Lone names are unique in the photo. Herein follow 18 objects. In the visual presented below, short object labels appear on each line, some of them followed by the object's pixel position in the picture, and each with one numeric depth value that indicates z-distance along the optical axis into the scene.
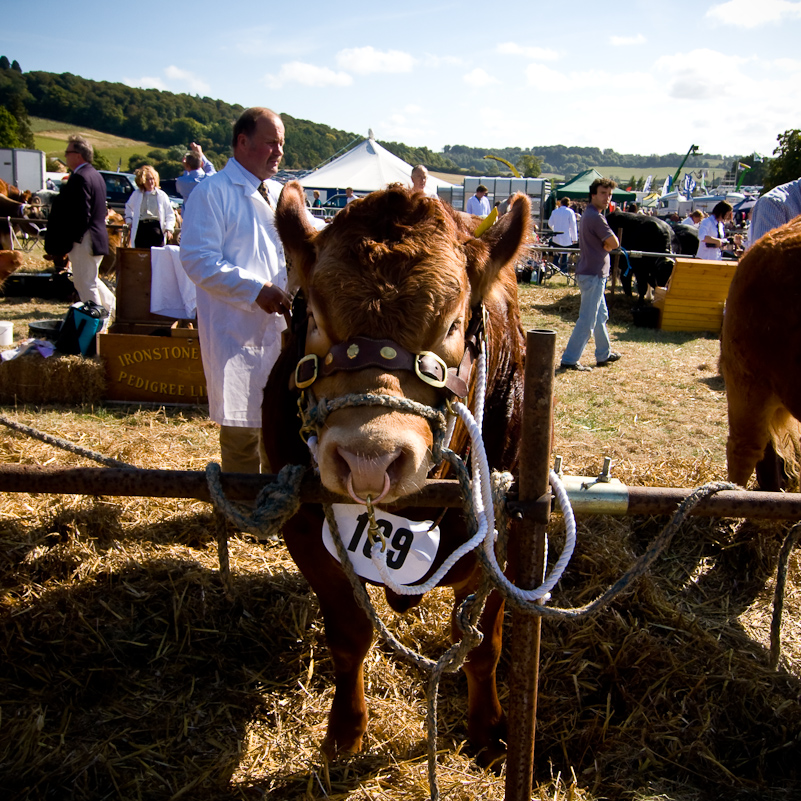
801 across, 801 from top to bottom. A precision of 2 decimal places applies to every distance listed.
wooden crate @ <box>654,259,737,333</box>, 10.38
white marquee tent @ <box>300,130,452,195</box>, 21.31
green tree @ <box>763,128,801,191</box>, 29.70
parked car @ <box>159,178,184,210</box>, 32.37
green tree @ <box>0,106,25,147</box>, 39.38
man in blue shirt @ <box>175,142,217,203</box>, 9.96
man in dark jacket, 7.34
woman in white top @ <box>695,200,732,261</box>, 12.69
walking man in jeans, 7.75
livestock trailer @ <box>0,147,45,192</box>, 30.34
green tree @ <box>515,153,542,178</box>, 86.86
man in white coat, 3.42
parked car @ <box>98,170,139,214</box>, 26.25
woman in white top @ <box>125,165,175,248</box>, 9.45
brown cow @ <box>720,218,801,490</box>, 3.37
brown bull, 1.47
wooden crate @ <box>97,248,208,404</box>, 6.07
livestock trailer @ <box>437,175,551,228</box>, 28.78
